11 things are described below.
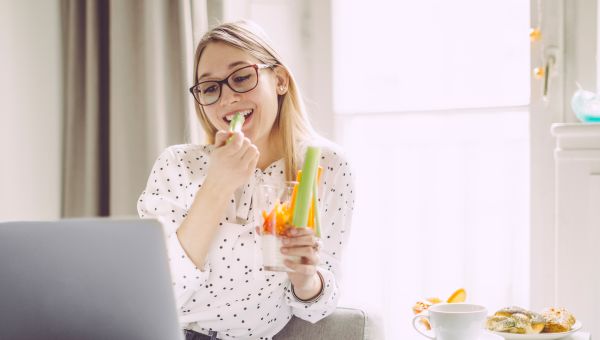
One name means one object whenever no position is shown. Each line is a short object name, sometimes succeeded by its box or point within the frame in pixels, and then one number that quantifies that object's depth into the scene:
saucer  1.40
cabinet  2.15
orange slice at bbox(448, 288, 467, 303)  1.65
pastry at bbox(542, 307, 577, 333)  1.48
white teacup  1.31
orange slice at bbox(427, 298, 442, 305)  1.71
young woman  1.44
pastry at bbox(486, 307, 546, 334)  1.47
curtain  2.35
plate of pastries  1.45
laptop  0.83
